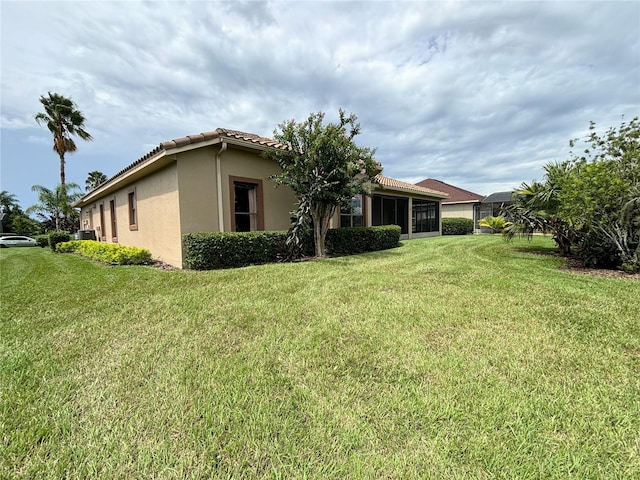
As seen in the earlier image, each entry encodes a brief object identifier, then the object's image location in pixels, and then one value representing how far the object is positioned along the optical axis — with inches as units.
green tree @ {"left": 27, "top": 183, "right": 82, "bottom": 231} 930.7
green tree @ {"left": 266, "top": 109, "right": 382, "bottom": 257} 333.7
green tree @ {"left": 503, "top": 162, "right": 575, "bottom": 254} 354.9
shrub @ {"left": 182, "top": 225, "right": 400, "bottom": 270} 288.0
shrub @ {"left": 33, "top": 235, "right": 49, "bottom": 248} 924.6
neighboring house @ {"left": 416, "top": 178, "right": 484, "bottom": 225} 1114.1
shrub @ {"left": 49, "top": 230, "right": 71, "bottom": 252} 657.6
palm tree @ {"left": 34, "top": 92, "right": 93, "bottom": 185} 800.9
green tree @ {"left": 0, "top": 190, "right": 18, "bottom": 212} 1507.0
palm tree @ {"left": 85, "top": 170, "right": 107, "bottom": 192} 1480.1
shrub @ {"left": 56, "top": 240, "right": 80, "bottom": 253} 570.9
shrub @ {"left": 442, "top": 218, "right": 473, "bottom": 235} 913.5
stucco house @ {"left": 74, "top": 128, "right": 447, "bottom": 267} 315.6
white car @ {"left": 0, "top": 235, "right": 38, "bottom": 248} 950.4
